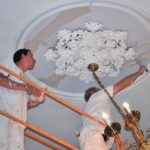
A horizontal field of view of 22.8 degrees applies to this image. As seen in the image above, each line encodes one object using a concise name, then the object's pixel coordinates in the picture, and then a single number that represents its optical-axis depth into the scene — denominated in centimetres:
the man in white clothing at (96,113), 430
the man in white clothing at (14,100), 396
